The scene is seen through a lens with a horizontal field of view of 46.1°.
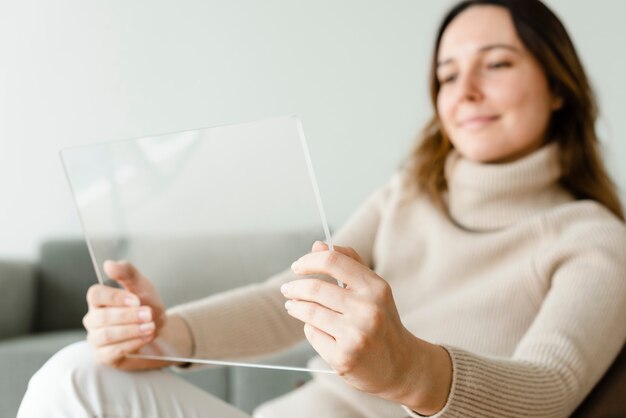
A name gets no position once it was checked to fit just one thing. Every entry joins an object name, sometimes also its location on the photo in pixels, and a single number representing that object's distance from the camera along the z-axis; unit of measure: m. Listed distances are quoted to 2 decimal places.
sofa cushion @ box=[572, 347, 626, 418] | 0.89
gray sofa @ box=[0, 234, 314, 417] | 0.83
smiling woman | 0.68
